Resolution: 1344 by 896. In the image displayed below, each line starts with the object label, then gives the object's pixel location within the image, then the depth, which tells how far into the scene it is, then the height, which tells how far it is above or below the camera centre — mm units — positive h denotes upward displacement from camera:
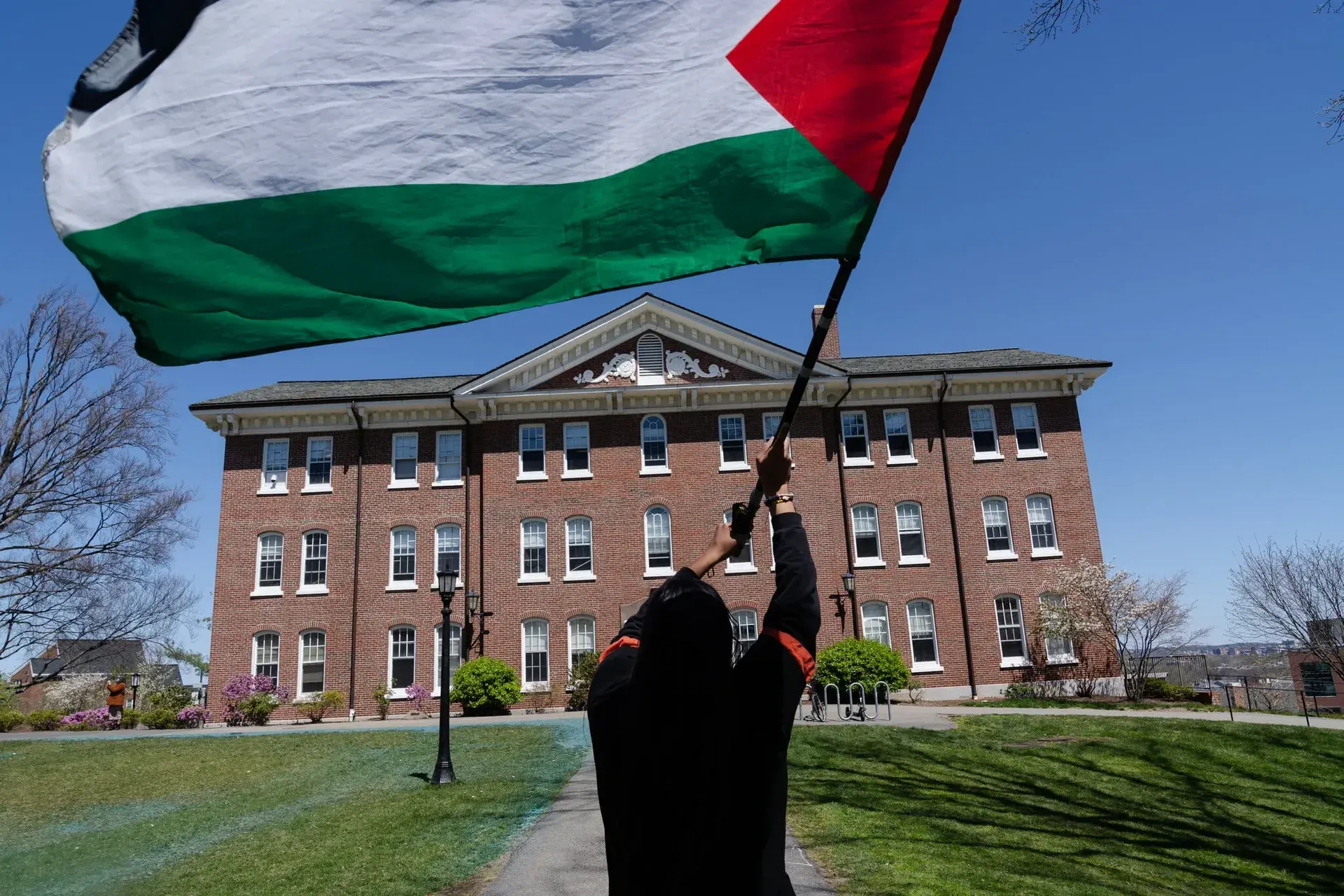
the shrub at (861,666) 26359 -628
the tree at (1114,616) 28094 +485
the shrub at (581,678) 28072 -609
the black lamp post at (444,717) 14141 -823
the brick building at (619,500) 30062 +5257
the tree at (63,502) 29078 +6046
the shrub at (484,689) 27766 -756
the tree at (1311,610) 32094 +433
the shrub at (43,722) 29188 -1118
